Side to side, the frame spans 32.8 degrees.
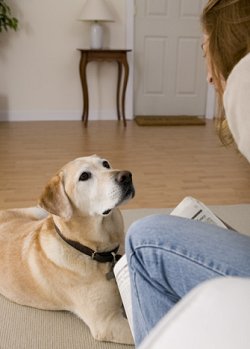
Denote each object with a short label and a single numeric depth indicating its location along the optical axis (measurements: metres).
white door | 4.65
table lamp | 4.17
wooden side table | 4.36
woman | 0.76
